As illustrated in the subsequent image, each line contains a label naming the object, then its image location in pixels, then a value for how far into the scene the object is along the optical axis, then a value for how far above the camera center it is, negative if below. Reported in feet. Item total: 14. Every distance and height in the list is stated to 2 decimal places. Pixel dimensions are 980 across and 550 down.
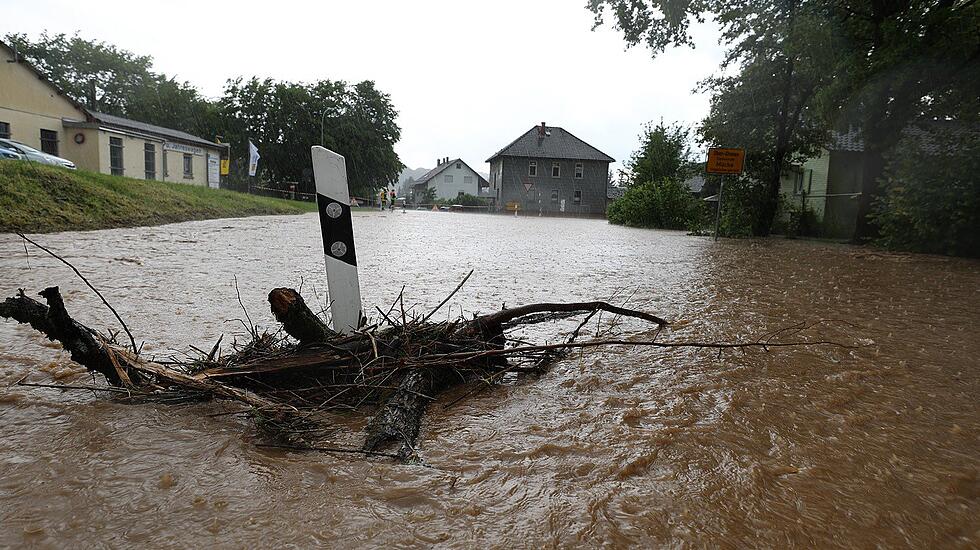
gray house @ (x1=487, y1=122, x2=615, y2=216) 206.08 +13.95
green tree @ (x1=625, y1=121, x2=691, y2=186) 150.00 +16.30
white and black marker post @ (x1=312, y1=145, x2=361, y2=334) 9.93 -0.53
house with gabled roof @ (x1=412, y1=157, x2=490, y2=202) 300.20 +15.55
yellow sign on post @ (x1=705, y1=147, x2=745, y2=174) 62.23 +6.39
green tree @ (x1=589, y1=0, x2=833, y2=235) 56.65 +14.37
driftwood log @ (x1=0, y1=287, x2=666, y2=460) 6.99 -2.27
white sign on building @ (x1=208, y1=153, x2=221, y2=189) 128.06 +6.70
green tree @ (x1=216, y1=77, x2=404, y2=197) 174.40 +23.94
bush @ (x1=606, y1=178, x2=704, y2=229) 97.25 +2.02
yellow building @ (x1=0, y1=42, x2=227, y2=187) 86.58 +10.58
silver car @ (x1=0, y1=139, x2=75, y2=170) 64.18 +4.67
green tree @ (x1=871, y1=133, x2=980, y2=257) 39.11 +2.14
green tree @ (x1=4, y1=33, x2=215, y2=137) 180.34 +36.52
